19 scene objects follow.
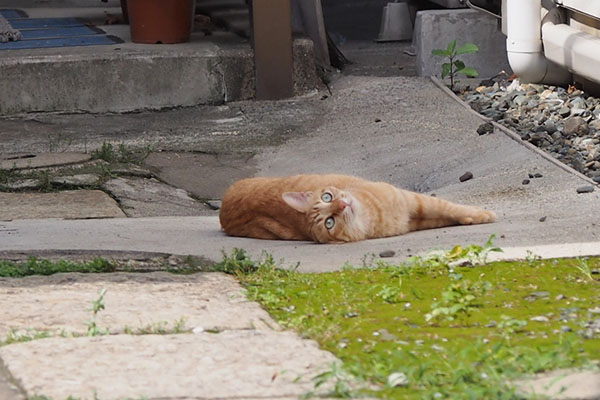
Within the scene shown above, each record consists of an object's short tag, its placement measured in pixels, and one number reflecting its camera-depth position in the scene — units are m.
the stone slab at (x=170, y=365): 5.59
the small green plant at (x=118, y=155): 14.62
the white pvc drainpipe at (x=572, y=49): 12.66
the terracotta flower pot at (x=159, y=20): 18.31
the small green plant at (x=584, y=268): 7.83
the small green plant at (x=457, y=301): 6.93
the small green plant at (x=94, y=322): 6.64
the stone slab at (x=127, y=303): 6.92
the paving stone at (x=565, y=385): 5.18
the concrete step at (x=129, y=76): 17.20
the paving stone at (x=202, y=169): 14.16
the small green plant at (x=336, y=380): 5.43
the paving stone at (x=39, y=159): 14.19
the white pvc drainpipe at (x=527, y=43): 14.20
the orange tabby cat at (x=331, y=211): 9.83
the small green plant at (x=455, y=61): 17.11
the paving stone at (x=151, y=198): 12.66
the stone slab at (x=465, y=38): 18.25
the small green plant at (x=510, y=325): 6.51
